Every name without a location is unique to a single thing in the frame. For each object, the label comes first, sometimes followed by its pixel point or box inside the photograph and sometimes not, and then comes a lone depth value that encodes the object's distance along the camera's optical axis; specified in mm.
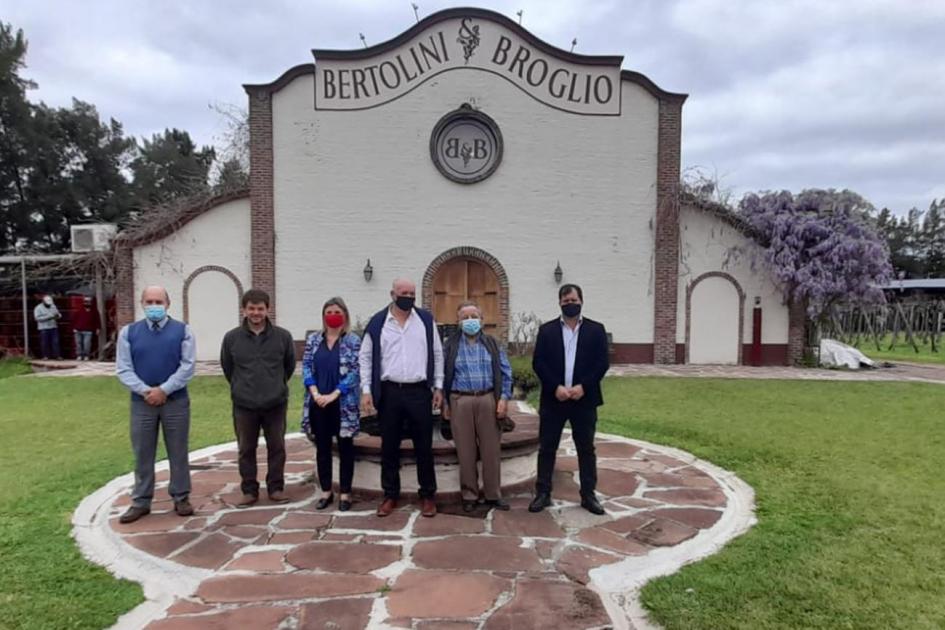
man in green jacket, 4250
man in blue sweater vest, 4023
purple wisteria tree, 12773
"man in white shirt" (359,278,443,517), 4027
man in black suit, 4117
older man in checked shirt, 4148
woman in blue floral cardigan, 4113
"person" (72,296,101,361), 13984
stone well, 4422
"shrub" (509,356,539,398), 9469
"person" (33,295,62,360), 13945
